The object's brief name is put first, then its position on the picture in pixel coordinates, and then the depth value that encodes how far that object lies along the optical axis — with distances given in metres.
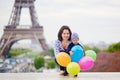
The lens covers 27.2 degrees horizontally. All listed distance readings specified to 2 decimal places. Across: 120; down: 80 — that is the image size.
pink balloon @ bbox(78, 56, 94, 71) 3.64
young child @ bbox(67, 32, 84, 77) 3.63
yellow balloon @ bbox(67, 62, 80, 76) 3.53
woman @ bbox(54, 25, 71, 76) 3.69
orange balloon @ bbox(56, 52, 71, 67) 3.59
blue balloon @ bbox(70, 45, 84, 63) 3.59
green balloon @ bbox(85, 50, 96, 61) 3.85
